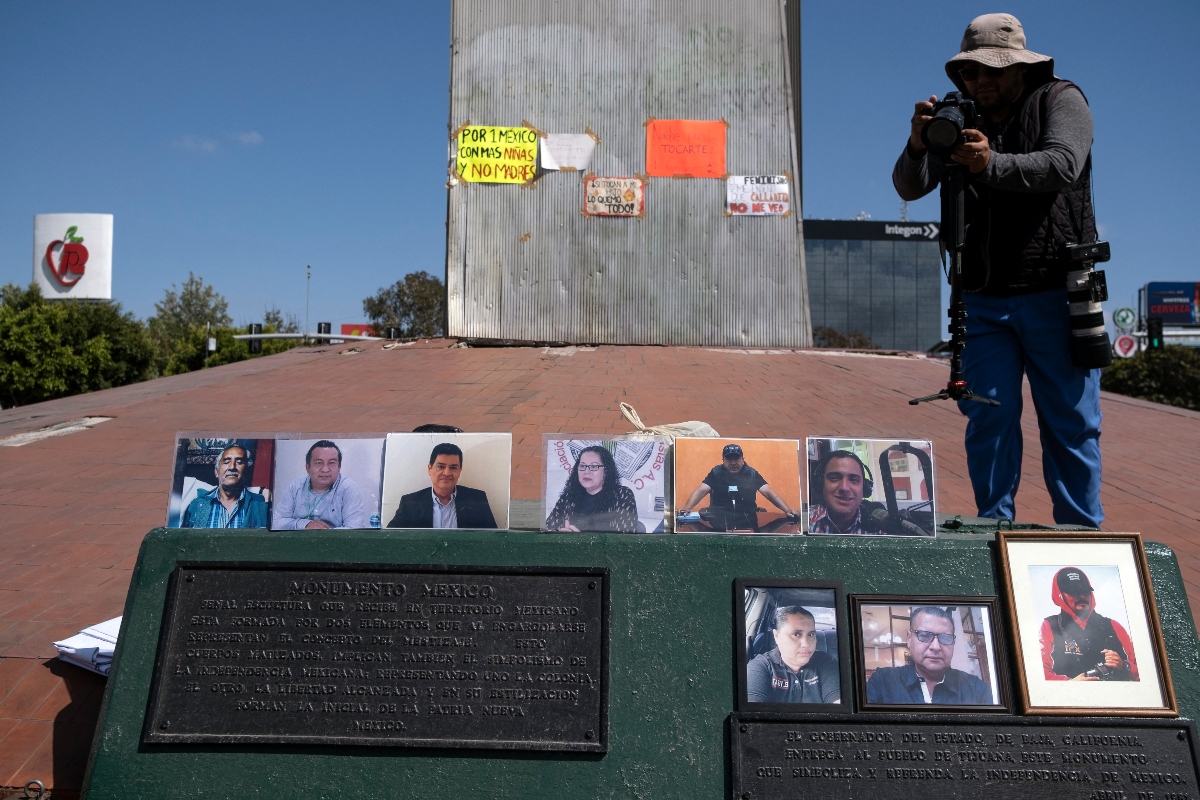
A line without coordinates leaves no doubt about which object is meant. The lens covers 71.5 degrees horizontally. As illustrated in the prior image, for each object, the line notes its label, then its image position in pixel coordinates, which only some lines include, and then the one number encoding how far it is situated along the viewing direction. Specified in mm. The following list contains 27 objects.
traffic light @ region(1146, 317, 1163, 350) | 21688
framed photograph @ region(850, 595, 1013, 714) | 2057
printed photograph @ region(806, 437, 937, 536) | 2250
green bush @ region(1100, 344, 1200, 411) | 25562
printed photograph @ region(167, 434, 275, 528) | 2354
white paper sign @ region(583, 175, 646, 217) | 12078
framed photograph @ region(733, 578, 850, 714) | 2068
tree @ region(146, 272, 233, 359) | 51844
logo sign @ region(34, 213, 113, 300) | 37750
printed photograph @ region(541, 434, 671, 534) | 2262
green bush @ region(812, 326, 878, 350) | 57031
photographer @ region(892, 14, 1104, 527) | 2666
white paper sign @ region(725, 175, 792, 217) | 12109
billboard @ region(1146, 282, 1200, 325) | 60469
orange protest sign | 12117
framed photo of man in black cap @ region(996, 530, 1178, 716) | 2043
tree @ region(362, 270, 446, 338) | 43812
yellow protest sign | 12156
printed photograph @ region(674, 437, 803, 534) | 2254
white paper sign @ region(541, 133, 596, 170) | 12094
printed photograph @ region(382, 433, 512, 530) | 2334
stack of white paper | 2754
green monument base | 2023
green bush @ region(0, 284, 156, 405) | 22531
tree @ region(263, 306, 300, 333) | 47875
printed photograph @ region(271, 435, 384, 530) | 2332
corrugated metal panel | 12133
